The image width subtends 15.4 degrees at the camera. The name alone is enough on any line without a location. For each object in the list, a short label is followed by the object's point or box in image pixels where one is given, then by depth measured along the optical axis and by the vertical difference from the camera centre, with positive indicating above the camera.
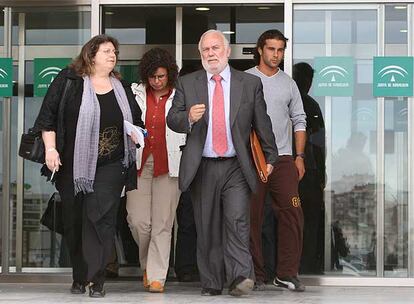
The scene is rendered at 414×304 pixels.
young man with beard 11.73 -0.09
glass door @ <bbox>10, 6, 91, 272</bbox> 13.15 +0.41
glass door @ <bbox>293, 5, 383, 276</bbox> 12.82 +0.20
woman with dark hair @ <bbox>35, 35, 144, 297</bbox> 10.49 +0.14
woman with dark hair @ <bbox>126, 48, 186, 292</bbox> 11.54 -0.08
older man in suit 10.45 +0.06
